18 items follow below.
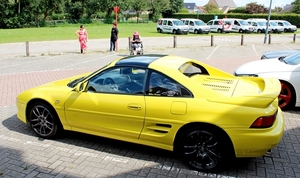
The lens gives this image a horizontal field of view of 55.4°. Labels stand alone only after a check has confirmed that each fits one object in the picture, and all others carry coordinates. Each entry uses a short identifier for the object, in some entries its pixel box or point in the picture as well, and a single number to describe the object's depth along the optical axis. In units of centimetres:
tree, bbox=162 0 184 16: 7219
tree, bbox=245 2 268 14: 6969
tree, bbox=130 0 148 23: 6788
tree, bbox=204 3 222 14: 8749
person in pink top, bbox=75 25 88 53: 1614
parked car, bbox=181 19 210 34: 3322
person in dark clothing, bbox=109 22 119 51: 1667
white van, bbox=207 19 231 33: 3612
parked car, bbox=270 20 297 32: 3762
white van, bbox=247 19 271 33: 3630
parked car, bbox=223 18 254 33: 3597
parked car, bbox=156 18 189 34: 3195
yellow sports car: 355
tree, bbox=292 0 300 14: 6050
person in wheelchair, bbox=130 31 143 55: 1468
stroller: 1467
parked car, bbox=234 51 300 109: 617
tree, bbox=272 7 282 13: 10906
